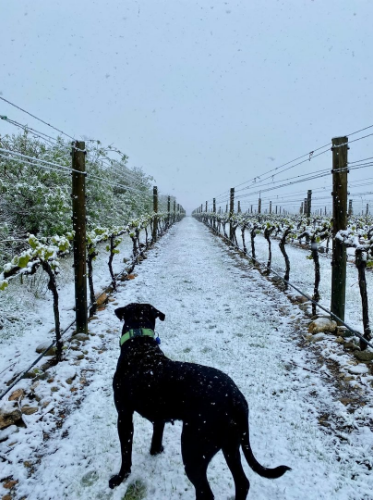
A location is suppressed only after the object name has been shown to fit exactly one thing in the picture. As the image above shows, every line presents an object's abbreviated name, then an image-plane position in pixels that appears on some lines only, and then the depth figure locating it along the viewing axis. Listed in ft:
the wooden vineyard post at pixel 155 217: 61.55
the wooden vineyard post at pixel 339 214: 16.69
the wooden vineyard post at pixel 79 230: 15.98
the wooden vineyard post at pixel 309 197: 63.51
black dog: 6.44
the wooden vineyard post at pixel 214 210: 99.33
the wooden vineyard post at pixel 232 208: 58.17
